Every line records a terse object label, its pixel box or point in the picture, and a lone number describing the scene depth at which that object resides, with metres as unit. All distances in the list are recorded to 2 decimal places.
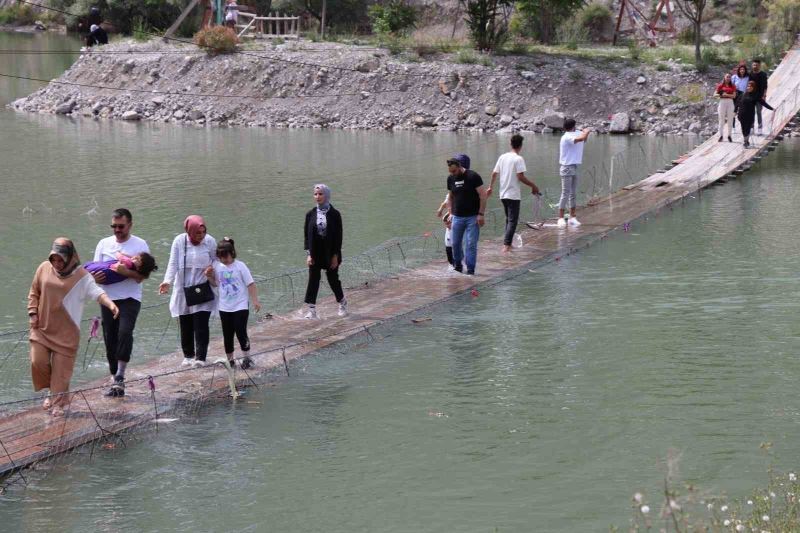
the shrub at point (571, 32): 50.84
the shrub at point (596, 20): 53.88
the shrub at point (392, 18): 48.28
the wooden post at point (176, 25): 48.65
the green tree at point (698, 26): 41.03
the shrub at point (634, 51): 42.75
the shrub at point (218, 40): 45.03
